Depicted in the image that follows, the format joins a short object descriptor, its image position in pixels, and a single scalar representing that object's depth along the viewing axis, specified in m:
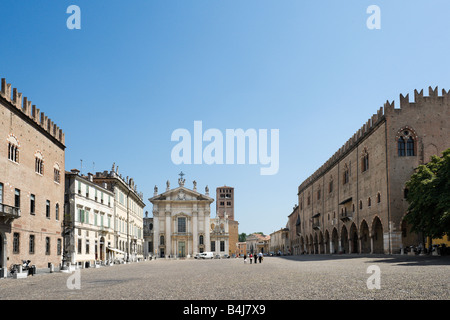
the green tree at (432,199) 30.78
